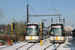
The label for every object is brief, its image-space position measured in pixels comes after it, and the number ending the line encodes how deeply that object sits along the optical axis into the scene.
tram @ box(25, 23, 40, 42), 20.94
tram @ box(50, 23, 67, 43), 20.27
